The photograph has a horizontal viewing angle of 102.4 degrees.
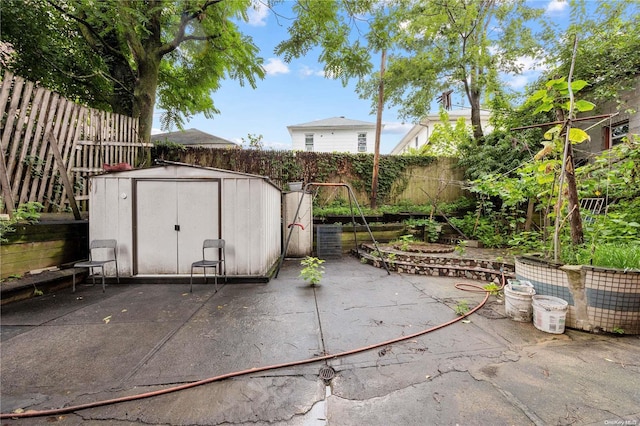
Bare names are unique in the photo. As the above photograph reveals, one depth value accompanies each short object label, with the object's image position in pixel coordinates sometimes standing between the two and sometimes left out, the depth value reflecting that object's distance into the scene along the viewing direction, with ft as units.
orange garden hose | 5.28
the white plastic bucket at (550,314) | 8.90
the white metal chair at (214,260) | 13.43
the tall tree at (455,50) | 30.60
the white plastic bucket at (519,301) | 9.86
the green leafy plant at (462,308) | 10.64
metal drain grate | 6.52
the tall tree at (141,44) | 18.34
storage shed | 14.82
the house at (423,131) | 55.77
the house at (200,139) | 52.01
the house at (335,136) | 59.77
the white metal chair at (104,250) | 14.21
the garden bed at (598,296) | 8.66
